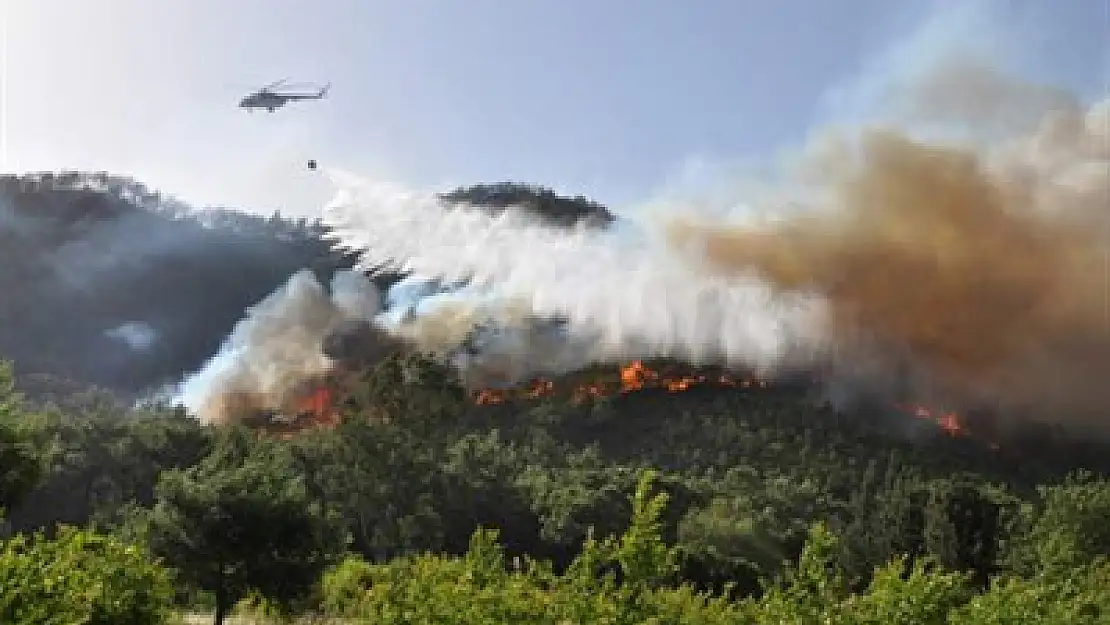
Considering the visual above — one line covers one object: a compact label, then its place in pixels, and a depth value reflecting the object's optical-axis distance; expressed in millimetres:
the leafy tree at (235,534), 44500
